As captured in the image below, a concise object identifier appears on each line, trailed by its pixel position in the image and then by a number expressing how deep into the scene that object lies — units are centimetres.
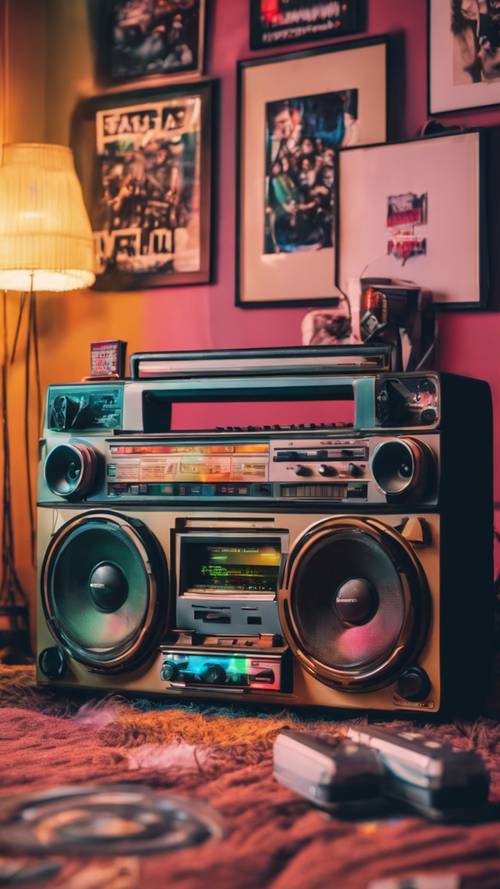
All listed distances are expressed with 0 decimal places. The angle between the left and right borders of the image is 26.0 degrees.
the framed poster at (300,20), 235
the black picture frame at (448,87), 219
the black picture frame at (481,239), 216
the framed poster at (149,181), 250
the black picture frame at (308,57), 229
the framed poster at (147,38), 252
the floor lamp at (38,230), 231
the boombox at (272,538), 169
